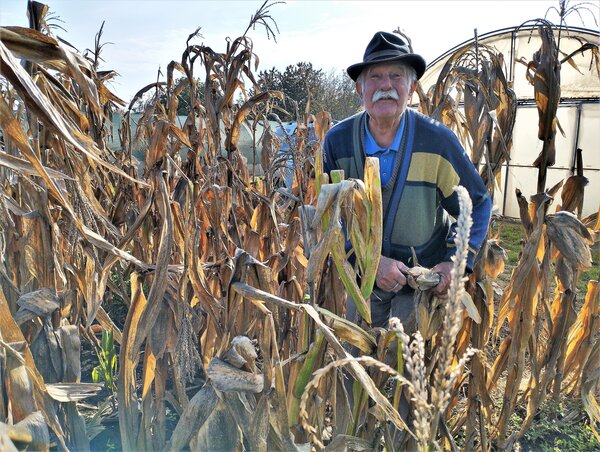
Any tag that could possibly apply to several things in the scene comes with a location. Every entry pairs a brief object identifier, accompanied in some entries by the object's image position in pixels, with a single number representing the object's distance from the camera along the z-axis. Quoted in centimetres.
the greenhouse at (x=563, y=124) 686
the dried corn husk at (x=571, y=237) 153
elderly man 162
